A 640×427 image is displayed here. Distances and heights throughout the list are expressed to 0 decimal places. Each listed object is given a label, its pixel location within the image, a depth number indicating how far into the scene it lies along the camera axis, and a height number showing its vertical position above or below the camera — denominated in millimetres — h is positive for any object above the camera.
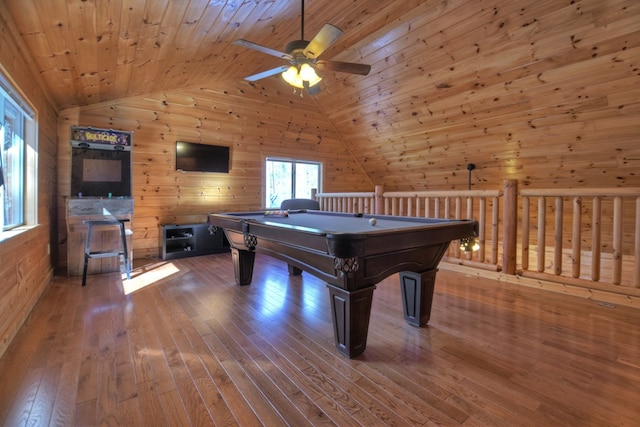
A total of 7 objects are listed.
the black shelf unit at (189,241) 4820 -647
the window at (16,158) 2324 +385
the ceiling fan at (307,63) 2287 +1200
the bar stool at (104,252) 3469 -563
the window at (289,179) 6242 +501
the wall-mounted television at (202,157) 5133 +778
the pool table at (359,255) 1754 -354
